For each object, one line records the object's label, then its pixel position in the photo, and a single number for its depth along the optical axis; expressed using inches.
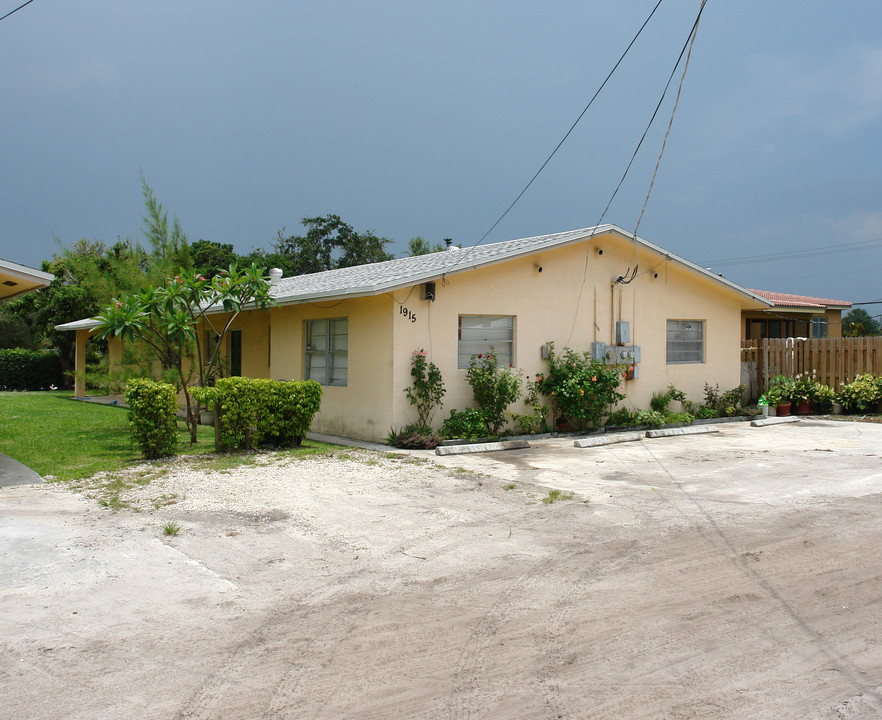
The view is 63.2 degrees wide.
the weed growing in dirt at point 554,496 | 309.4
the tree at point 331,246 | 1861.5
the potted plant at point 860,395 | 682.2
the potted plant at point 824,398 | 703.1
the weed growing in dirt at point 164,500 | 293.7
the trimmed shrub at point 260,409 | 412.2
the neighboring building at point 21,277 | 374.6
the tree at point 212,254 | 1480.1
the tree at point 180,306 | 437.5
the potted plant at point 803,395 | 701.9
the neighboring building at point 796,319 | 965.8
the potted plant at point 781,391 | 682.2
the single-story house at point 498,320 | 480.7
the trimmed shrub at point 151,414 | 394.3
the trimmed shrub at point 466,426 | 477.7
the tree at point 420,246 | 1807.3
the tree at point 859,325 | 1066.1
